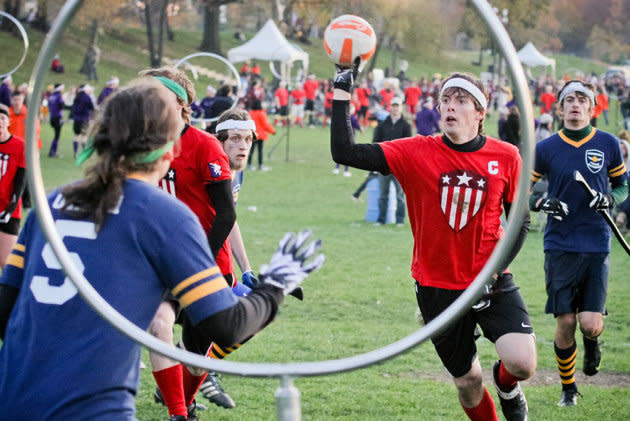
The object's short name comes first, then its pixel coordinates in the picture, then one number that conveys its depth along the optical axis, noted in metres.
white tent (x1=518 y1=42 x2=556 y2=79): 49.78
